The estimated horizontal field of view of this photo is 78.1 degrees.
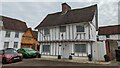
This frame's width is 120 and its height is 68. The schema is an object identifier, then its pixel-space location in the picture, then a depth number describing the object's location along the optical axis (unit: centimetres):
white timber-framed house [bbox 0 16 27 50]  1667
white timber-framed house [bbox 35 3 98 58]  1036
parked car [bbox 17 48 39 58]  1189
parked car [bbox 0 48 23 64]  806
